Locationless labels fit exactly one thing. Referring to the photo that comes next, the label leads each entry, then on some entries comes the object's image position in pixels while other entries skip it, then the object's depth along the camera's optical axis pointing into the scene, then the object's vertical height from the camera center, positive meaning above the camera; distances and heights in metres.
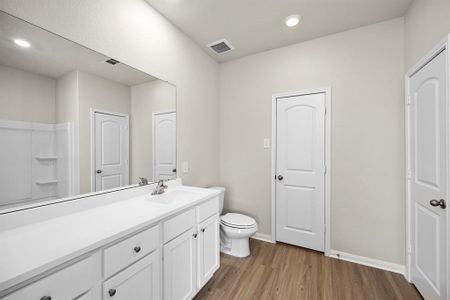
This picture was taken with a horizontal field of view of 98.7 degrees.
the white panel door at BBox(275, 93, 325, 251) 2.32 -0.27
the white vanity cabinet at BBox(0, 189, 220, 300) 0.76 -0.61
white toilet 2.20 -0.97
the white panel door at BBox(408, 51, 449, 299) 1.36 -0.22
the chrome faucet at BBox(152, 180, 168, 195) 1.77 -0.36
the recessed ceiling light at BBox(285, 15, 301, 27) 1.97 +1.35
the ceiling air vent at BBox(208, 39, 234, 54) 2.43 +1.35
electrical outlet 2.25 -0.20
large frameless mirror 1.07 +0.22
